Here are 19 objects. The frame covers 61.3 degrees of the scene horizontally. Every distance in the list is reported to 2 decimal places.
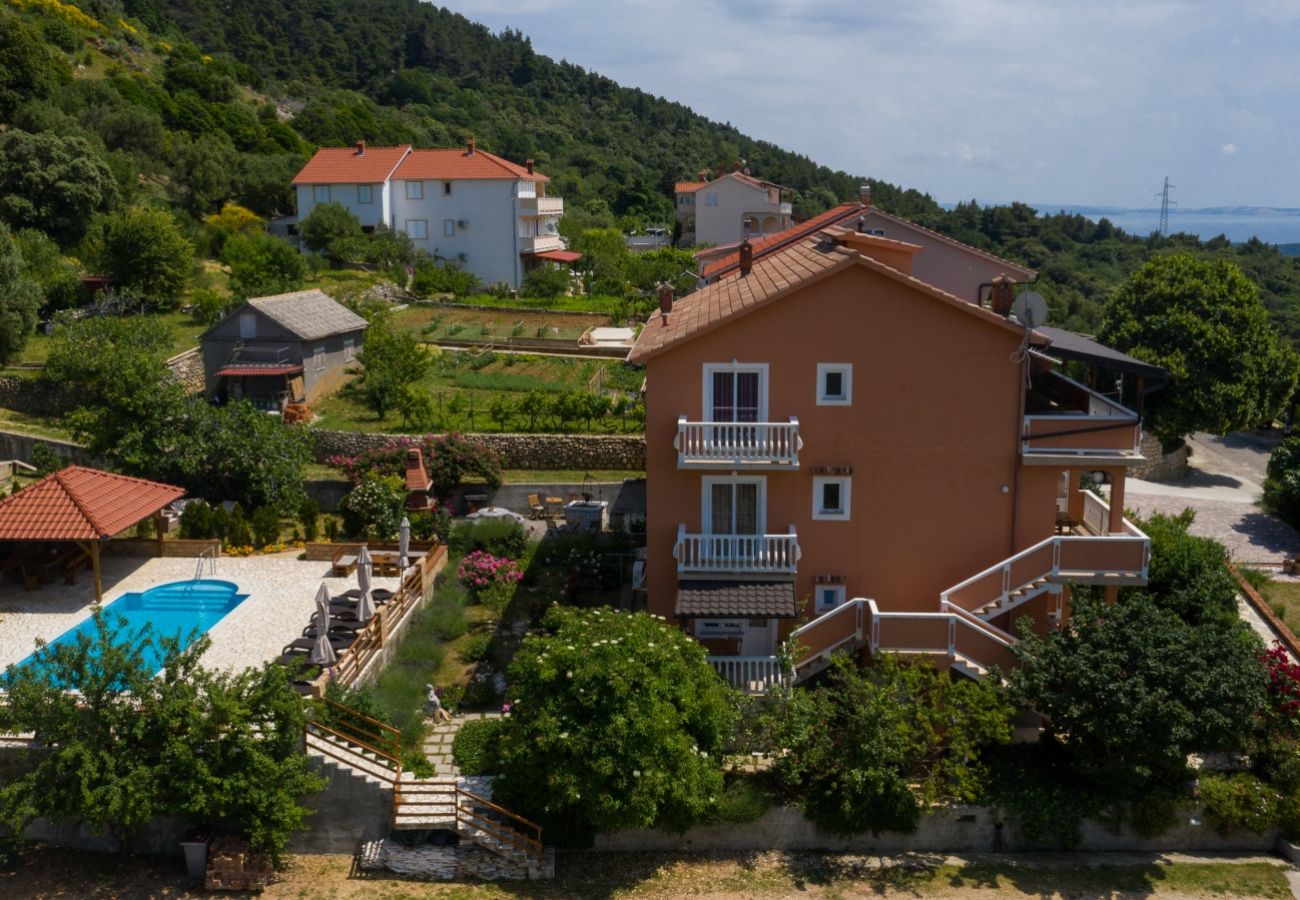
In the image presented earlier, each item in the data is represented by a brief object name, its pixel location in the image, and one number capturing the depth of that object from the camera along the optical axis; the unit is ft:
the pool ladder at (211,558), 92.22
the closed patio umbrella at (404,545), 87.40
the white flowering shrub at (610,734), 57.00
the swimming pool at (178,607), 81.25
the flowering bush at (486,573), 89.10
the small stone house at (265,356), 129.90
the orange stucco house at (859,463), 70.54
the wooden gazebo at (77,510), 81.15
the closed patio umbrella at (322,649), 69.36
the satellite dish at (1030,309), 70.28
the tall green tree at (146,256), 165.07
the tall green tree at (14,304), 129.49
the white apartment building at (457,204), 229.86
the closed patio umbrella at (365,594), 77.05
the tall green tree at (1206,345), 138.21
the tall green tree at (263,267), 165.37
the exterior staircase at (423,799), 60.59
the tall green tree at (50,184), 182.70
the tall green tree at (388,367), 128.36
